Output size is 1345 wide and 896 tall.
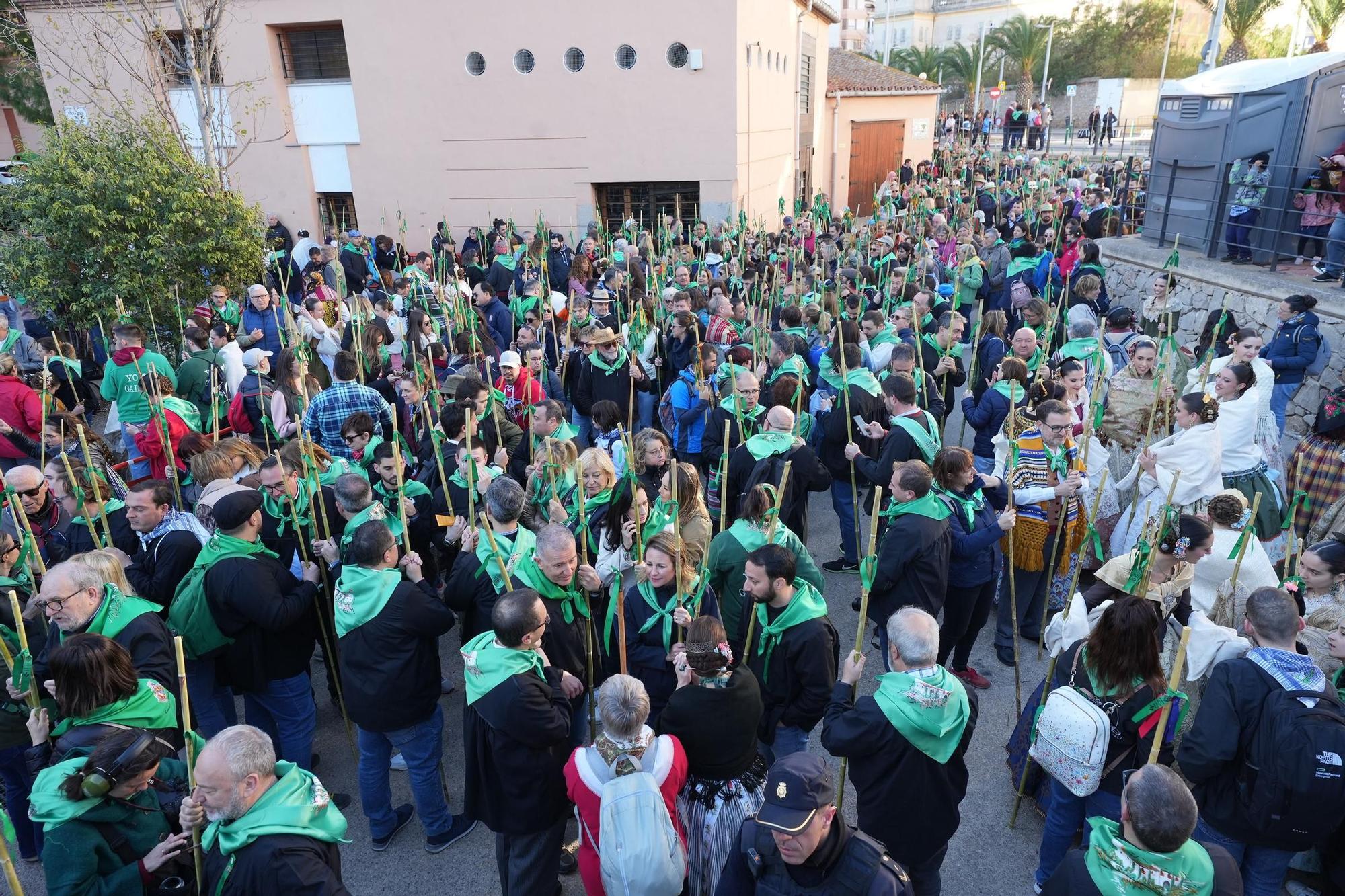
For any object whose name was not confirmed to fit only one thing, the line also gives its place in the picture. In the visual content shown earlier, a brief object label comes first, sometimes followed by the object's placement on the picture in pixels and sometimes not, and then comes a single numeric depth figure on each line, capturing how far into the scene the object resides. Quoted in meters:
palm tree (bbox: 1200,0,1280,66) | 31.28
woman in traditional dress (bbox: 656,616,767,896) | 3.38
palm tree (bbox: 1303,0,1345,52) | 22.61
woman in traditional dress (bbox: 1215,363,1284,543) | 5.74
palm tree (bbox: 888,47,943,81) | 44.41
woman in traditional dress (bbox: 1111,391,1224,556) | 5.32
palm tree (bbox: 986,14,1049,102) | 45.31
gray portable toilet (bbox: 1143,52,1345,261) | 10.06
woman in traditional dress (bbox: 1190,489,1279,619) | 4.46
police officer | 2.49
